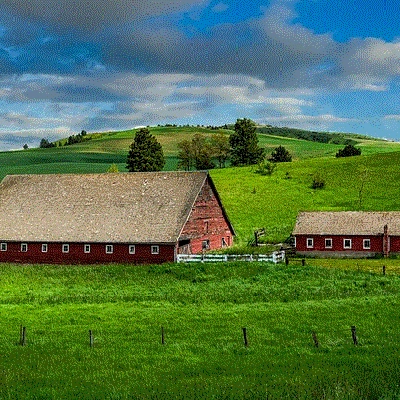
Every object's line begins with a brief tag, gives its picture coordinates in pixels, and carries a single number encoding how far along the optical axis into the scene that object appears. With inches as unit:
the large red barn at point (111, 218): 1967.3
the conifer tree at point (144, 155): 4133.9
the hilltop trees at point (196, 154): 4788.4
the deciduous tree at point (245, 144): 4795.8
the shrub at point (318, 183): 3558.1
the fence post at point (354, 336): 885.8
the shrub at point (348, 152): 4977.9
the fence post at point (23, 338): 925.8
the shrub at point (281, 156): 5137.8
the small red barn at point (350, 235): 2129.7
